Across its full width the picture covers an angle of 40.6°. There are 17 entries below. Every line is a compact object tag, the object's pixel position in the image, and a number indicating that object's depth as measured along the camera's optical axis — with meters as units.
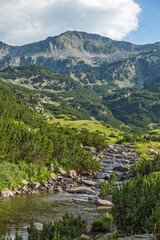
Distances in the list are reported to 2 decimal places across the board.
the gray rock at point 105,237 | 13.62
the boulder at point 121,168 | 54.11
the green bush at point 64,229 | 12.73
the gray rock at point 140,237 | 11.36
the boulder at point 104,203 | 25.74
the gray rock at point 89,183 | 37.30
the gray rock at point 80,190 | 32.31
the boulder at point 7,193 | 26.26
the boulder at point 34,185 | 31.72
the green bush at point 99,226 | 17.45
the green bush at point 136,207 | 12.72
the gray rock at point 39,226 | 17.06
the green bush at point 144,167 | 43.69
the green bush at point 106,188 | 29.88
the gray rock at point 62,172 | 41.84
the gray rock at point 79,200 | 27.24
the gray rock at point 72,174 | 41.25
